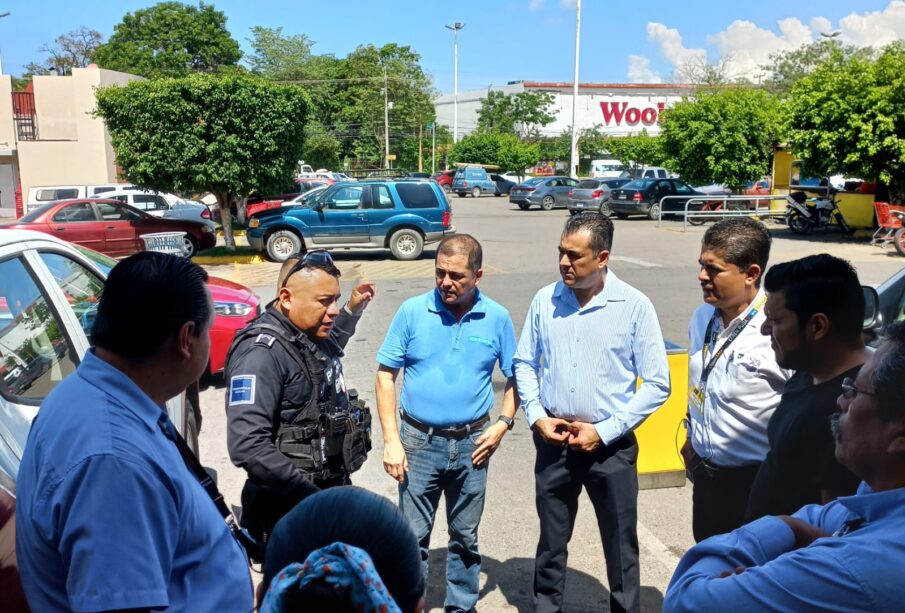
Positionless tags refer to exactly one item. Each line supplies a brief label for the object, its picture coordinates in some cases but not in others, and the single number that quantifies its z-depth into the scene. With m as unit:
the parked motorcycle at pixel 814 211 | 21.75
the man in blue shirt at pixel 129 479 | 1.54
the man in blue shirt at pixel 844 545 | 1.29
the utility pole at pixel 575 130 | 42.41
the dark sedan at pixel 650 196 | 28.30
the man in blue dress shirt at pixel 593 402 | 3.36
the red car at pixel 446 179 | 50.24
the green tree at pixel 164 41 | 62.06
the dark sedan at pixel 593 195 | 29.77
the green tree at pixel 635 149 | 46.81
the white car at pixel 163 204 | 21.39
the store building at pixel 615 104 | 71.81
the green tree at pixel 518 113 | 62.41
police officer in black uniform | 2.82
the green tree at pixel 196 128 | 17.16
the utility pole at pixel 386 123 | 59.47
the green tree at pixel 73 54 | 61.50
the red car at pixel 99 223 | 17.11
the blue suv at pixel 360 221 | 17.38
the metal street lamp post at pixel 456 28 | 67.69
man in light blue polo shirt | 3.49
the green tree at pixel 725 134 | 26.25
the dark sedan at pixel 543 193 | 35.88
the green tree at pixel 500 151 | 56.88
